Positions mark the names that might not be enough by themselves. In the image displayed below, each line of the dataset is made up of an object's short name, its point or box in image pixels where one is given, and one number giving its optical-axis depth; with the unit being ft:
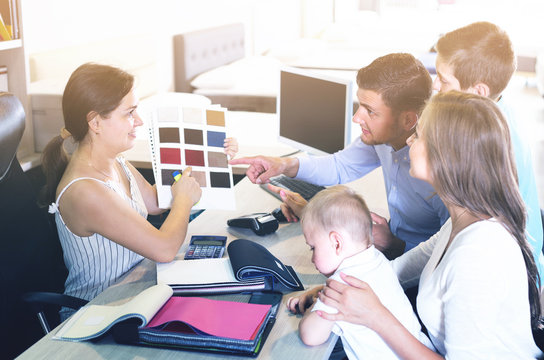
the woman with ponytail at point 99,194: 4.98
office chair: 5.12
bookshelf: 7.83
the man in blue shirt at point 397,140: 5.89
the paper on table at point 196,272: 4.67
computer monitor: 7.59
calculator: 5.18
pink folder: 3.93
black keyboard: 7.11
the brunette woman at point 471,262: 3.53
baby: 3.91
